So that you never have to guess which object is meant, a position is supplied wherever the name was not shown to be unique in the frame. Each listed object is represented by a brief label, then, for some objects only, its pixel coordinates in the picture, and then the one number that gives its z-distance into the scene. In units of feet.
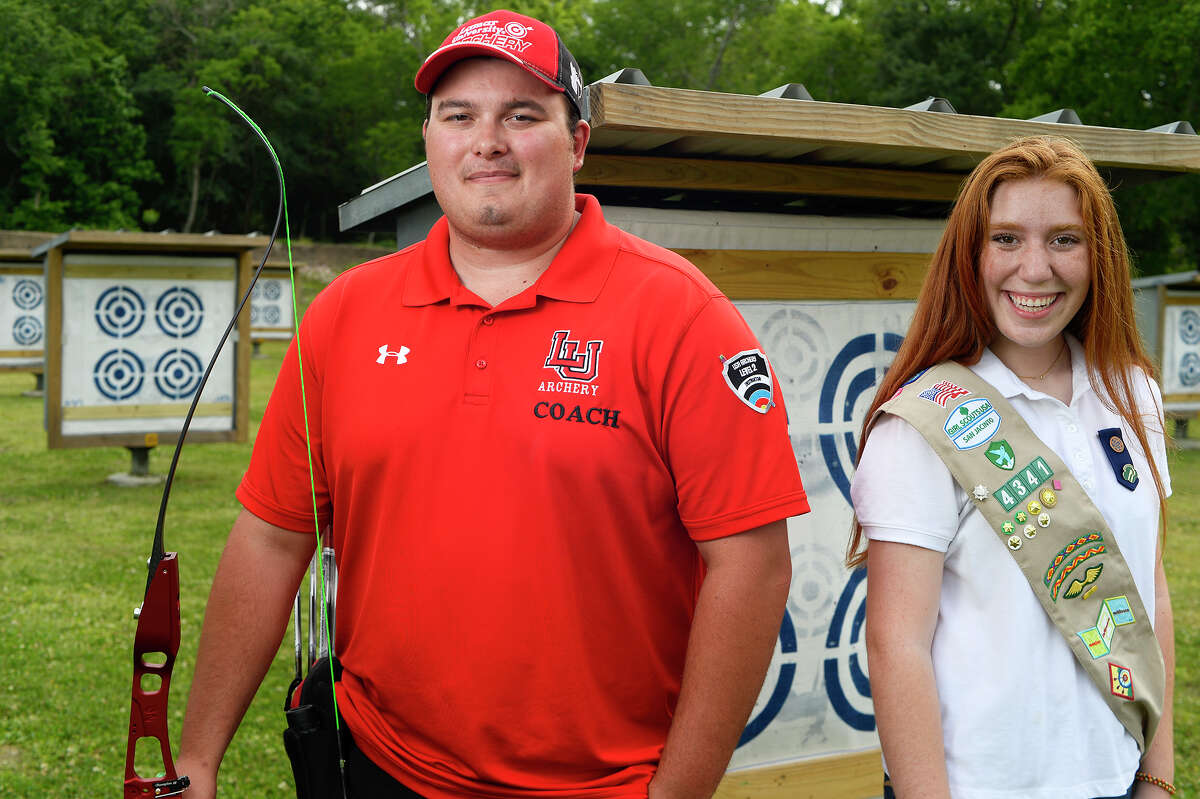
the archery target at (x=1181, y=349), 53.83
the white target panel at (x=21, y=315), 63.36
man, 6.66
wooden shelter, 11.82
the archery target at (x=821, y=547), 12.62
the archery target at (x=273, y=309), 83.82
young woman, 6.73
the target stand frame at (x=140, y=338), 35.55
